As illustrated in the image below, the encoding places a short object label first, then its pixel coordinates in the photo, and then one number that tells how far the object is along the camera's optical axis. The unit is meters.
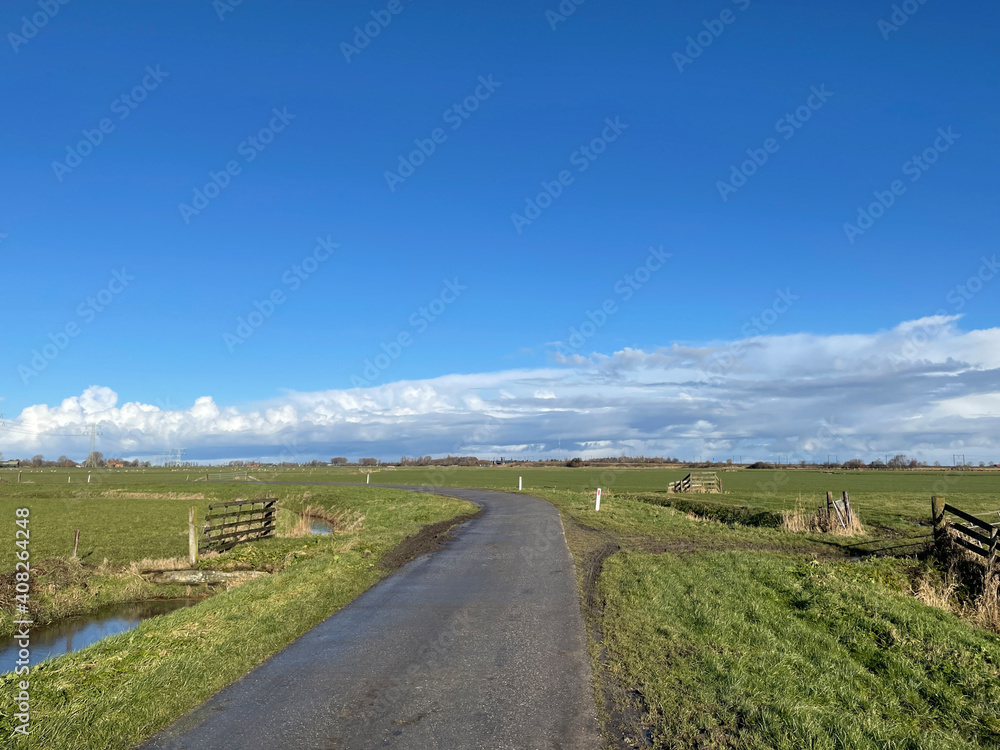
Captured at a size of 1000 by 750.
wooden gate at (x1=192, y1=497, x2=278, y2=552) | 25.06
